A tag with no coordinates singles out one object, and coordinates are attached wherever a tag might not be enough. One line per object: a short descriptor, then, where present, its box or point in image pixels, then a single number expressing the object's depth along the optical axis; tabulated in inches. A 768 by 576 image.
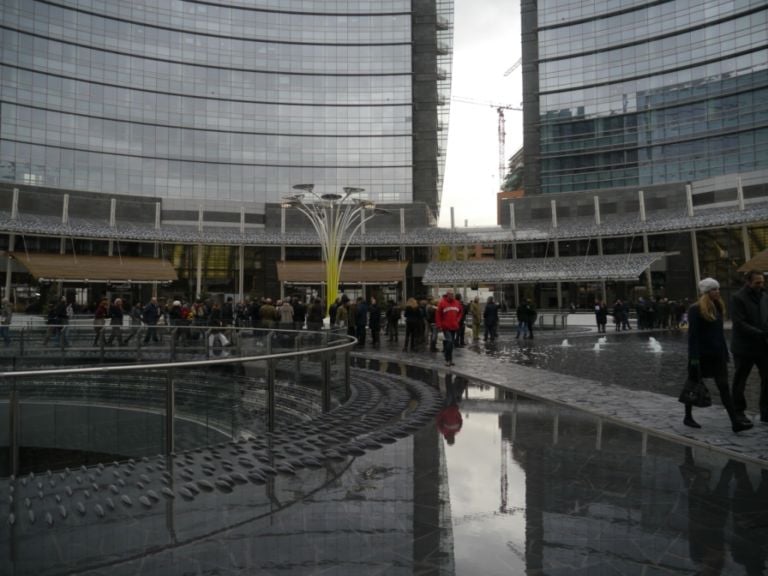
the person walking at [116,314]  797.2
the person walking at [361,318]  751.7
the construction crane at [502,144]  6250.0
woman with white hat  251.1
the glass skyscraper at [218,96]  2027.6
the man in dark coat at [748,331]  254.5
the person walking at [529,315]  898.7
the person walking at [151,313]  773.9
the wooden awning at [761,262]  1125.1
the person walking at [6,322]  604.8
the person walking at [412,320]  700.7
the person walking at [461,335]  752.3
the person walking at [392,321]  849.5
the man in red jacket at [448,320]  511.2
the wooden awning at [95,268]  1517.0
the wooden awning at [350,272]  1862.7
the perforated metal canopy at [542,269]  1675.7
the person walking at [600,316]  1082.7
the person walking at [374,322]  786.2
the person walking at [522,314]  904.3
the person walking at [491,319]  851.4
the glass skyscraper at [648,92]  1939.0
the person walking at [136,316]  979.3
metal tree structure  1157.1
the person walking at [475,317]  820.4
